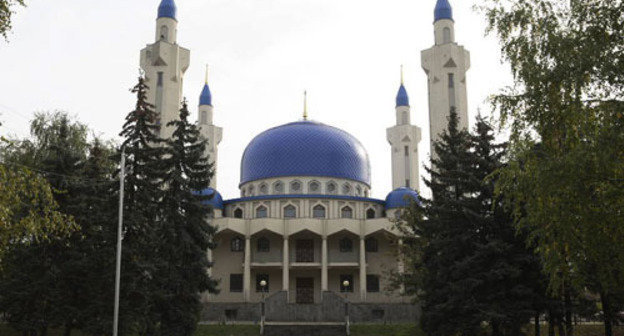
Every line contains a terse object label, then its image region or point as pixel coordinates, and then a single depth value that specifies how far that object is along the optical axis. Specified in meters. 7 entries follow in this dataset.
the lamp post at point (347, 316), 30.86
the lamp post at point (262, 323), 30.85
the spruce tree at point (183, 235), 22.50
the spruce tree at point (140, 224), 20.61
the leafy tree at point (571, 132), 11.80
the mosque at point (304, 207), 42.19
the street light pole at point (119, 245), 18.62
